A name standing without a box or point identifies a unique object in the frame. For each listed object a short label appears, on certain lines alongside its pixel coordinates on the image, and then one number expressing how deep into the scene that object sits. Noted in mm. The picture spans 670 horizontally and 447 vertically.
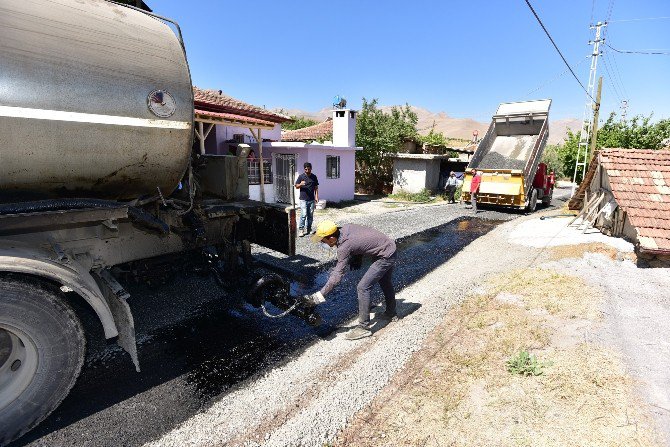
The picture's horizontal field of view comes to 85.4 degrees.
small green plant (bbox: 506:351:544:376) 3468
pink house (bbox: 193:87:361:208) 11125
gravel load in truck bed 14349
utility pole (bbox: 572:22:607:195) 17938
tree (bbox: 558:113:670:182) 18266
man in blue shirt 9227
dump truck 13648
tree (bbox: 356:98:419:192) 20422
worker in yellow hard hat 4160
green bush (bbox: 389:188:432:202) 18906
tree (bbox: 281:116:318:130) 33500
